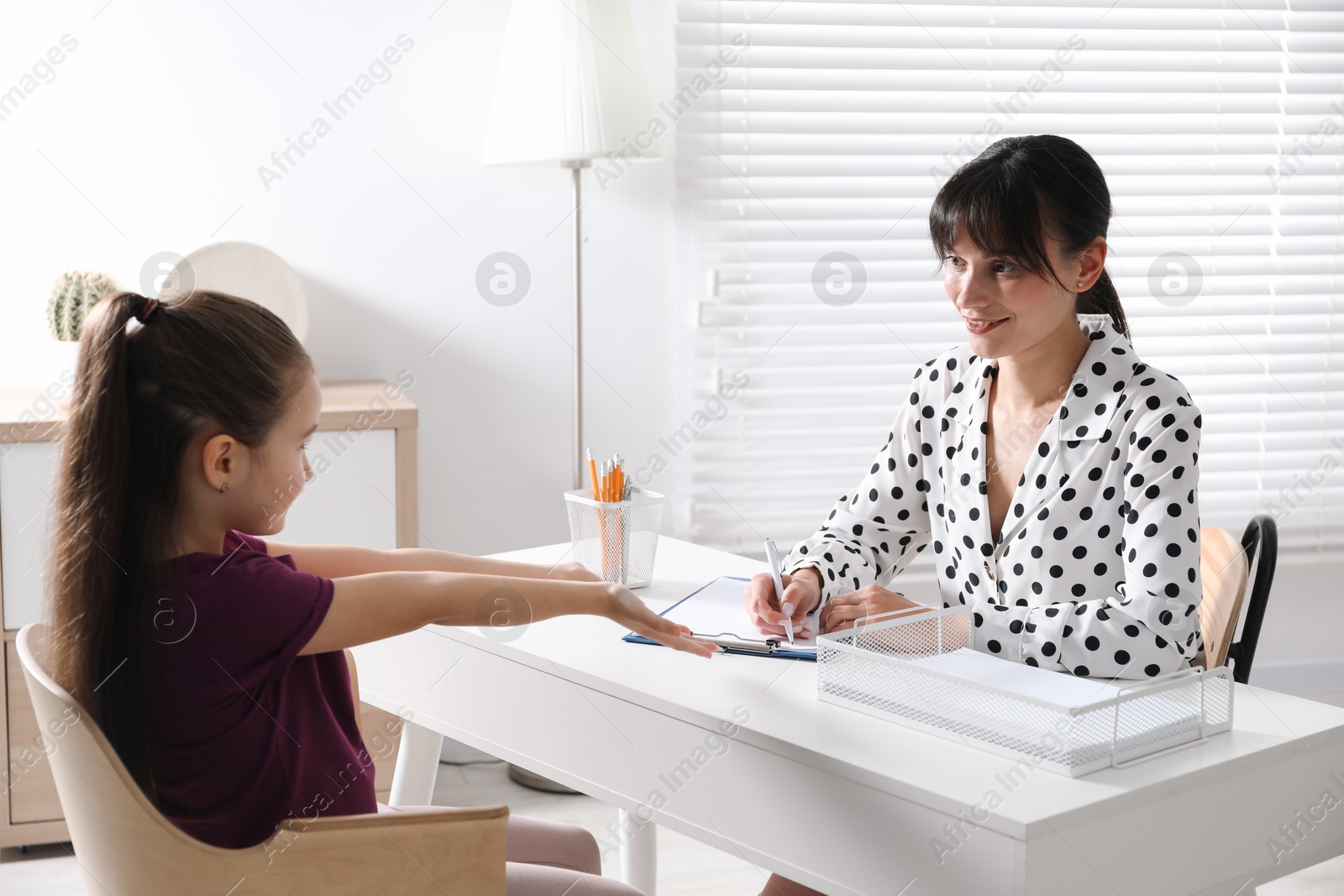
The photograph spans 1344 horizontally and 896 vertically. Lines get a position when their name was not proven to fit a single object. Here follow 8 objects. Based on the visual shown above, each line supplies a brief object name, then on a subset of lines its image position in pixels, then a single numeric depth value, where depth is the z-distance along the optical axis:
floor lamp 2.57
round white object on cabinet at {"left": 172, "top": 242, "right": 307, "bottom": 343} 2.55
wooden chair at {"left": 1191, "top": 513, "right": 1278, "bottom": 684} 1.75
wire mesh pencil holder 1.66
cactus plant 2.46
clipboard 1.43
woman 1.45
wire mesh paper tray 1.09
